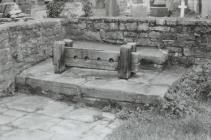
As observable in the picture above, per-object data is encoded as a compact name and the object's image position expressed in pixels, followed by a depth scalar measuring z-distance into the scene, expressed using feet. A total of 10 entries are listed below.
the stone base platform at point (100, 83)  16.98
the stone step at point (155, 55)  20.54
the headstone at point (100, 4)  38.14
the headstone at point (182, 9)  30.98
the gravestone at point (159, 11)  35.90
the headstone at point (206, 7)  31.01
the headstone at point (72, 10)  25.12
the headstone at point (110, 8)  35.78
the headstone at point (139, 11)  33.37
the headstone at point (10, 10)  25.69
